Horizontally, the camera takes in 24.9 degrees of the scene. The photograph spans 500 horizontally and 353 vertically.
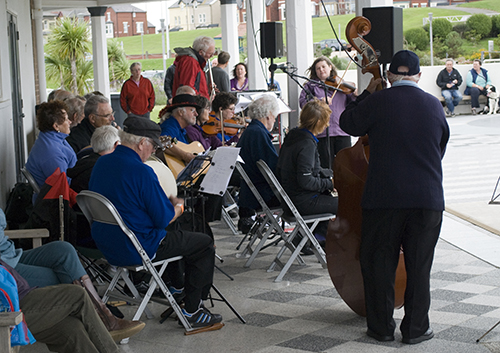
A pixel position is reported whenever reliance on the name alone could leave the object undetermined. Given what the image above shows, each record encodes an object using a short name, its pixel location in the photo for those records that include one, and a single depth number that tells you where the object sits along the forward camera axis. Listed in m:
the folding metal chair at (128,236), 6.02
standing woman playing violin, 11.85
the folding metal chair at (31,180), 7.90
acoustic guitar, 9.17
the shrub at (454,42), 77.08
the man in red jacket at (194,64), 12.20
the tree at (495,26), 86.67
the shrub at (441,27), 82.30
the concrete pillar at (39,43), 21.50
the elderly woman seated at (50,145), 8.43
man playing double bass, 5.69
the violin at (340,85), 11.80
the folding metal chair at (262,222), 8.76
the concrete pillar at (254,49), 19.85
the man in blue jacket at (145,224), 6.16
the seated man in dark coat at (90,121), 9.71
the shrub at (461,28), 86.83
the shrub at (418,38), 82.59
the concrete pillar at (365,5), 10.24
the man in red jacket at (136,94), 21.90
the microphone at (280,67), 11.76
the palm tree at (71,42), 36.83
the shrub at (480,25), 86.19
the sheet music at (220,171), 6.82
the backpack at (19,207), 8.74
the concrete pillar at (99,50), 26.62
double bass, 6.31
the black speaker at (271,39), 14.34
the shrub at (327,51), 73.82
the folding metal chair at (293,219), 8.14
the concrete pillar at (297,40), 14.27
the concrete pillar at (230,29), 23.55
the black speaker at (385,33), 7.90
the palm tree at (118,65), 49.14
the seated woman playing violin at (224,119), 11.83
